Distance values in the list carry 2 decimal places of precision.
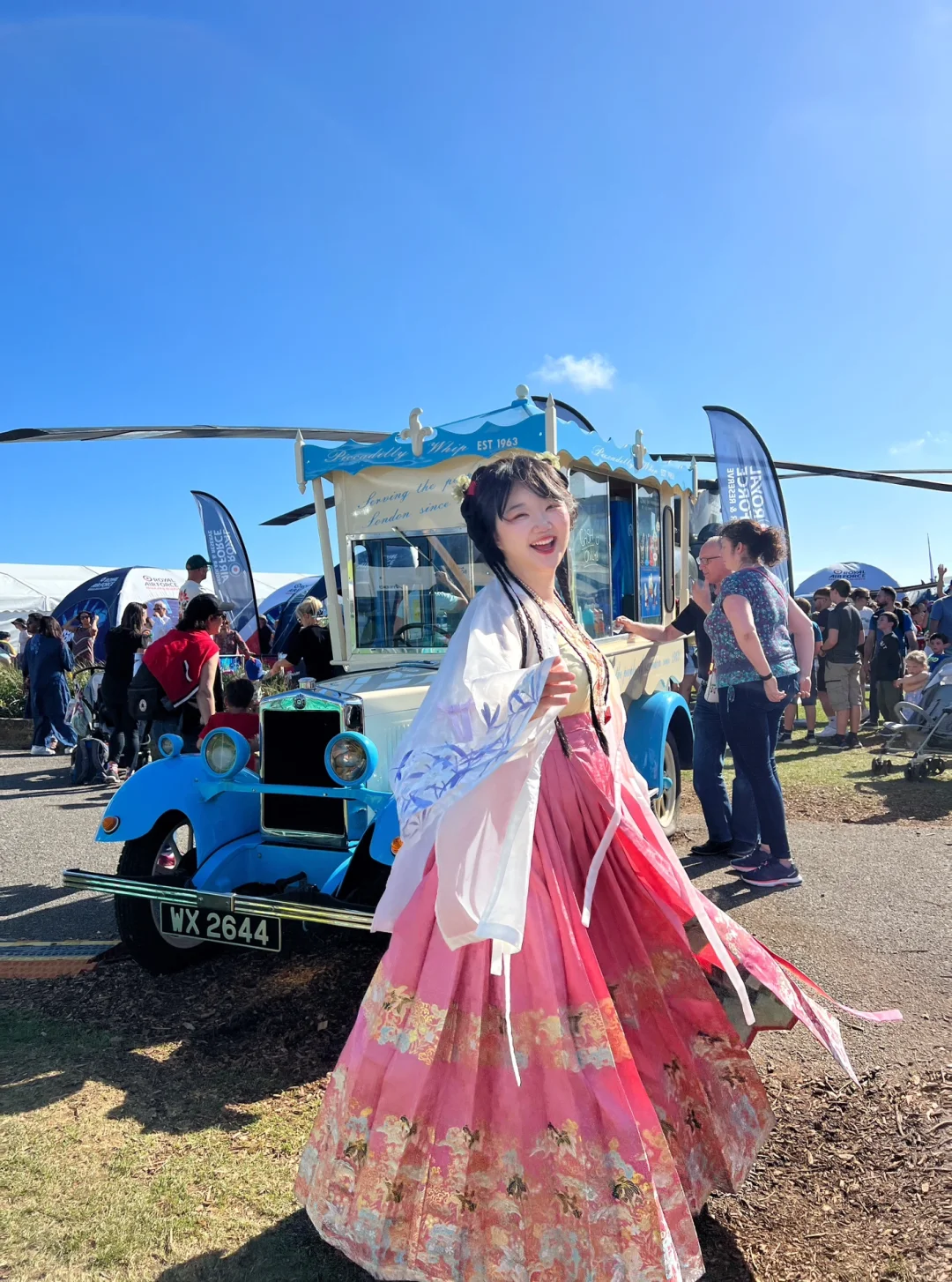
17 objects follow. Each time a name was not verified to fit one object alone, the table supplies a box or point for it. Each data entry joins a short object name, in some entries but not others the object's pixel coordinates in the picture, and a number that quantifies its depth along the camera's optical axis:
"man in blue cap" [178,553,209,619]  8.11
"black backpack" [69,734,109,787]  8.78
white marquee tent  24.77
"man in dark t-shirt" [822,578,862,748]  9.73
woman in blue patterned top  4.61
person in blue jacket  10.55
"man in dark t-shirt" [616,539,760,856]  5.01
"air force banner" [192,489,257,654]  13.59
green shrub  12.70
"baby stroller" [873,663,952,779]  7.57
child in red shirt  4.00
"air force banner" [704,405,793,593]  9.99
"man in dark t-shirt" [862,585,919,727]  10.94
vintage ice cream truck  3.31
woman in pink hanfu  1.68
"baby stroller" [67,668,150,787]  8.80
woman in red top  5.61
